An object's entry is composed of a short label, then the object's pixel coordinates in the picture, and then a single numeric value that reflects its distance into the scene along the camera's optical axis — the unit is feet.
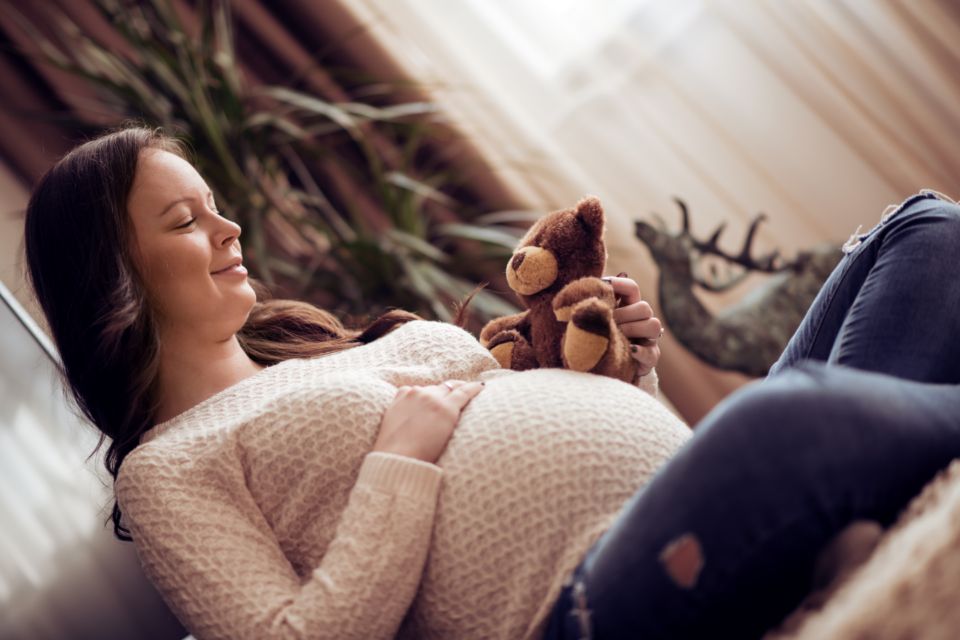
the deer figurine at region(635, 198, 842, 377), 5.16
